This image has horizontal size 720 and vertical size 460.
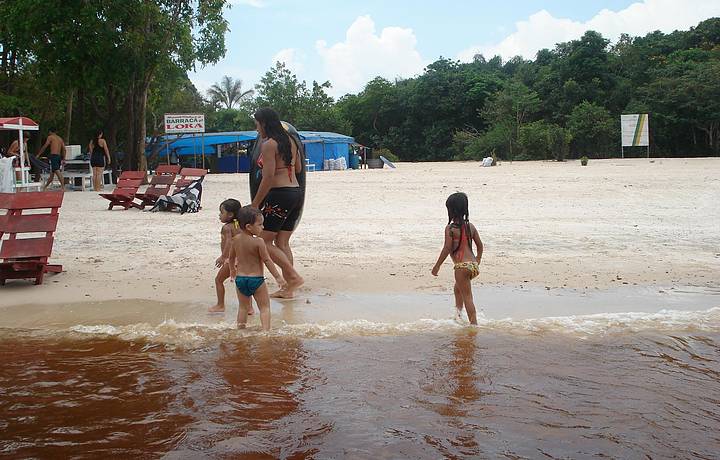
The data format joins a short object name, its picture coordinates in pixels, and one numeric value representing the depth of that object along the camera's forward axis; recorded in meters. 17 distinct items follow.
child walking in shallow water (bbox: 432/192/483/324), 6.07
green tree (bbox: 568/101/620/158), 43.12
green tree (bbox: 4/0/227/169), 21.06
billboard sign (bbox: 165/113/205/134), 27.47
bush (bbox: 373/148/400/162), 47.23
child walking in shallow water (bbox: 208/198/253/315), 6.69
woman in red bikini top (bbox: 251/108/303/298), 6.81
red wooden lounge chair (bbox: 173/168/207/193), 15.75
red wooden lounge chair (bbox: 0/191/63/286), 7.56
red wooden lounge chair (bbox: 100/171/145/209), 15.31
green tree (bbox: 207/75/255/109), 78.12
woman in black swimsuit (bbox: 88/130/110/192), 20.05
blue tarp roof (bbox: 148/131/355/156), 38.34
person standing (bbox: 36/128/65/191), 19.70
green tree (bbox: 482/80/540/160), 47.47
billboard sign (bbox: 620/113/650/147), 39.50
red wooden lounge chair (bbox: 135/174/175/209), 15.59
